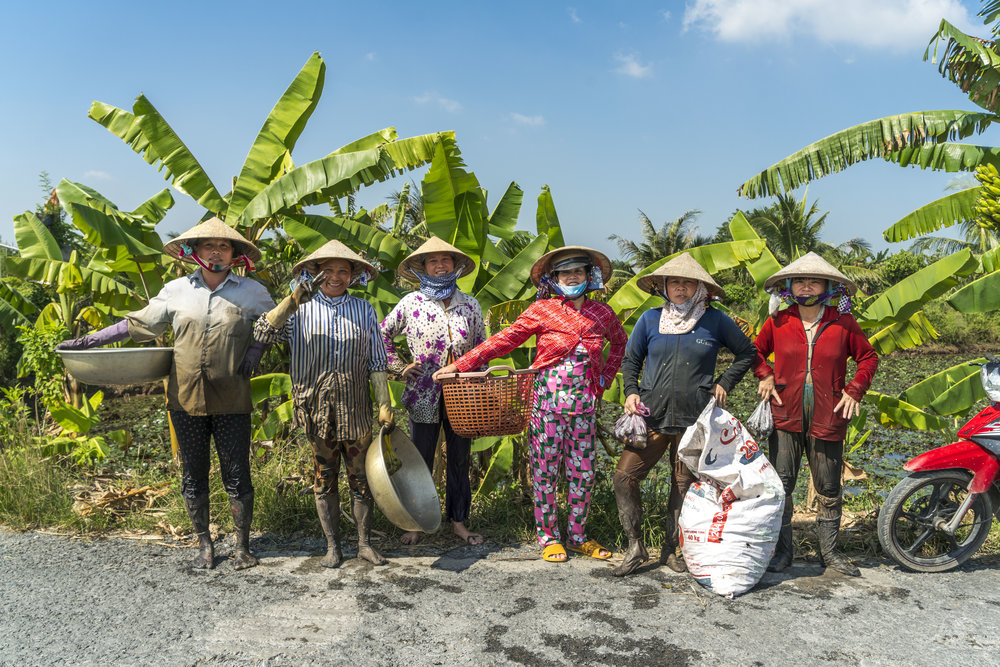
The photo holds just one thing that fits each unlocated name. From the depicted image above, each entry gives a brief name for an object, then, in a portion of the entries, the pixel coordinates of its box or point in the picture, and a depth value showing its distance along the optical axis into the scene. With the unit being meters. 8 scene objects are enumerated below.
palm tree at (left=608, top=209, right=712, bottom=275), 26.19
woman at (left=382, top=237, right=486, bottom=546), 4.03
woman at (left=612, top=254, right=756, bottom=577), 3.62
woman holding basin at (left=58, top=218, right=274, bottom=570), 3.57
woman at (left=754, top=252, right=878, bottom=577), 3.64
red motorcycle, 3.72
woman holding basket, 3.77
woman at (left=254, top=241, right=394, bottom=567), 3.60
